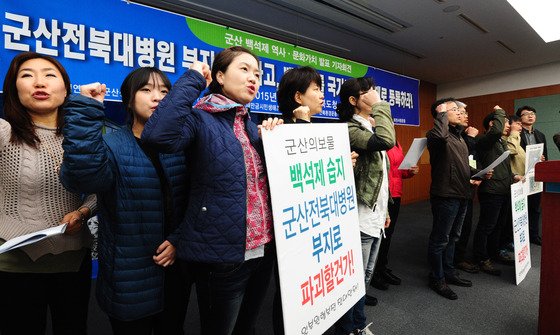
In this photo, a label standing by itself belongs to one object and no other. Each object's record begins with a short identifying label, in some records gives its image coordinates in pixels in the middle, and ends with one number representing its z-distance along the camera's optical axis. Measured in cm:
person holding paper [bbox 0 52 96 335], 93
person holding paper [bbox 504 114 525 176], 284
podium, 144
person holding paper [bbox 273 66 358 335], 126
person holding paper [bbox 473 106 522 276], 250
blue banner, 174
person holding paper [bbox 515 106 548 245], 317
